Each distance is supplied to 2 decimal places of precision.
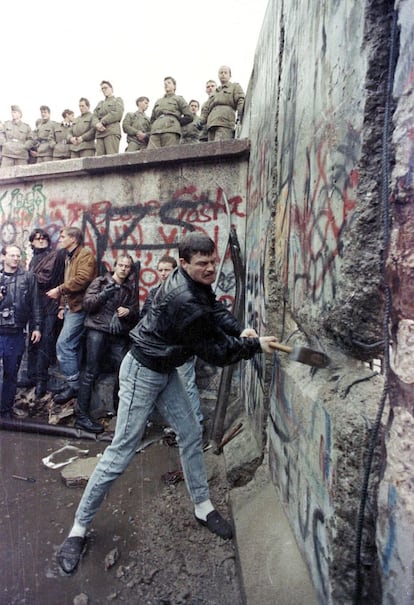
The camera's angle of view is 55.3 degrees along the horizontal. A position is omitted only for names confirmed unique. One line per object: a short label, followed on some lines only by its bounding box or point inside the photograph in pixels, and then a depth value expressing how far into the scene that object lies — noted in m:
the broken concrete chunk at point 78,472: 3.31
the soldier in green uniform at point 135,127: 8.08
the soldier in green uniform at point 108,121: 8.07
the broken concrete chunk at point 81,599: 2.11
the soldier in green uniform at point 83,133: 8.33
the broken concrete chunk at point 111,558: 2.37
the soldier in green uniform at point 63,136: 8.70
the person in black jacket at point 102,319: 4.48
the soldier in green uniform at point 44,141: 8.84
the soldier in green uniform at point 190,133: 8.02
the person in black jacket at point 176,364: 2.16
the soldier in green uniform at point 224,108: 6.99
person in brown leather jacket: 4.80
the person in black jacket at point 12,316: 4.54
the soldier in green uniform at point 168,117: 7.34
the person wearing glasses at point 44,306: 5.01
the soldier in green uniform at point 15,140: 8.70
